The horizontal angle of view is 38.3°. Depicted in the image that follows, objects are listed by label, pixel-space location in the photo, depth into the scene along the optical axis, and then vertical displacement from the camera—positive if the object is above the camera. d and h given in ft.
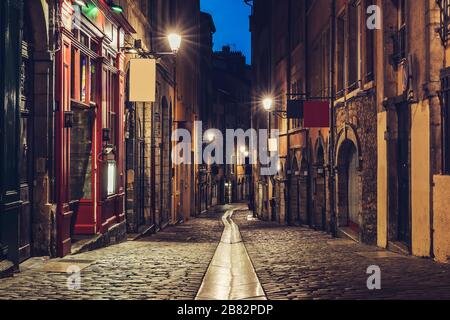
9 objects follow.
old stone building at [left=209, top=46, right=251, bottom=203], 222.07 +20.89
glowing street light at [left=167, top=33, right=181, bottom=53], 54.24 +11.04
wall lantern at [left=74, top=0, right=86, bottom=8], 40.59 +10.73
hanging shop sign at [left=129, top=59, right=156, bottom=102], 55.26 +7.90
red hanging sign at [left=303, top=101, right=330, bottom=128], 67.31 +5.98
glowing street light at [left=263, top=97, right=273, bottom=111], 92.89 +9.79
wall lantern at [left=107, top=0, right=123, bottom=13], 49.37 +12.64
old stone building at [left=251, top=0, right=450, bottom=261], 37.47 +3.60
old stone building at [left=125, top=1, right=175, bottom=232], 61.46 +3.92
